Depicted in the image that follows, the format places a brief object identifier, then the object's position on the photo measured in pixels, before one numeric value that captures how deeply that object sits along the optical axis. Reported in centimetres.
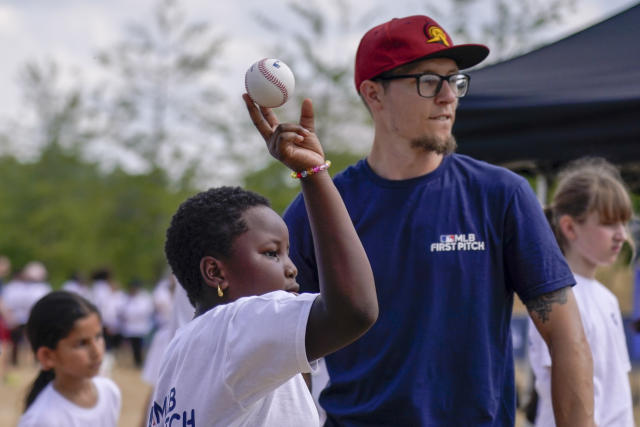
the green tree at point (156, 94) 2605
